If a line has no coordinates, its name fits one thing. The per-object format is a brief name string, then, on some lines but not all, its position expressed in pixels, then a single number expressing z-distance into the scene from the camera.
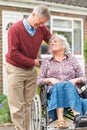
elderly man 4.55
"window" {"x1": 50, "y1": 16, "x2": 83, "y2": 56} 9.96
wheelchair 4.08
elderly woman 4.19
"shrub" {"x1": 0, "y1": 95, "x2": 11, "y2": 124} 6.74
